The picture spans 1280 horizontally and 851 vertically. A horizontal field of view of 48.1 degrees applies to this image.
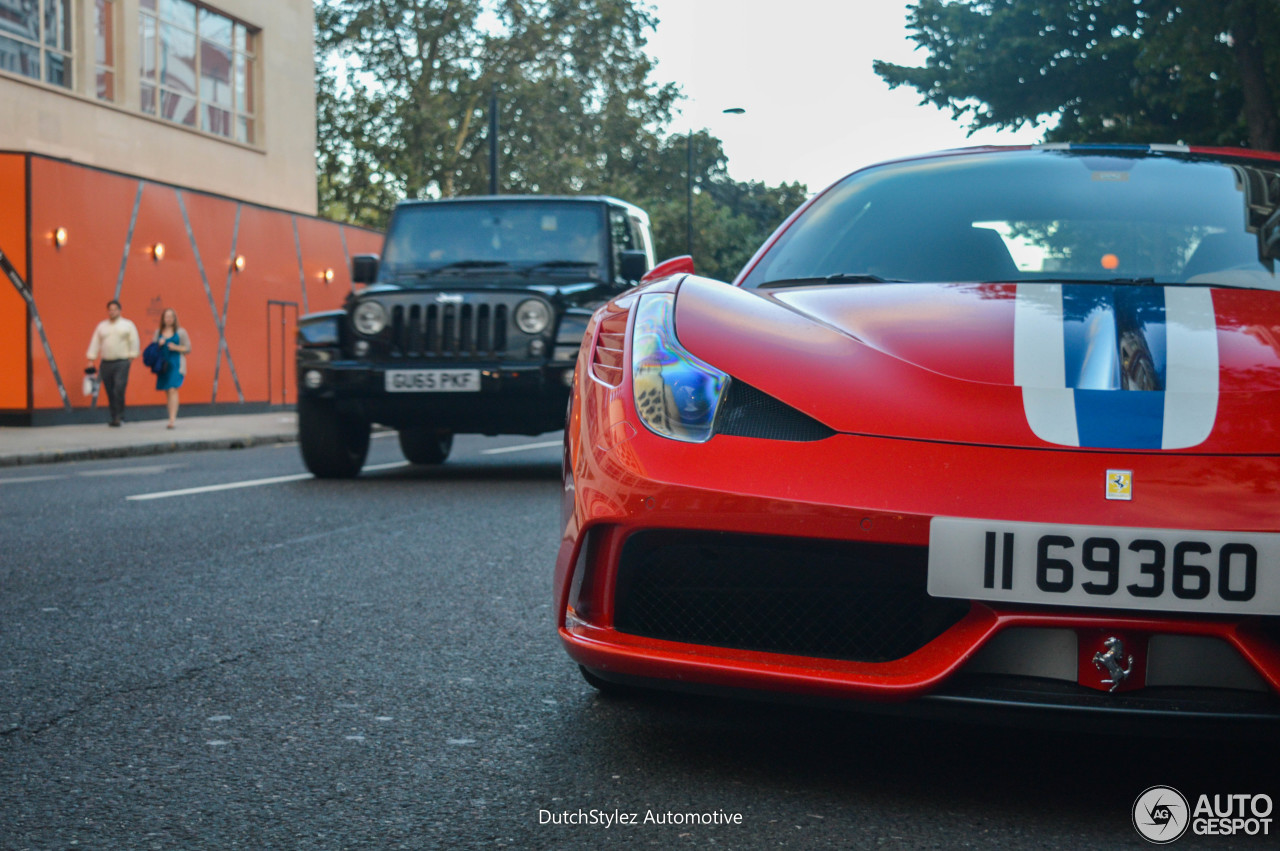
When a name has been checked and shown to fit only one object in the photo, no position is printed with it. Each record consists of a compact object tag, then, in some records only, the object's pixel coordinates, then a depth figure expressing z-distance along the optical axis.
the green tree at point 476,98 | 40.06
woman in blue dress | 18.44
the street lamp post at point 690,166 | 37.56
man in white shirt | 17.75
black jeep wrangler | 8.95
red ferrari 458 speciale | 2.24
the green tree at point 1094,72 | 16.36
